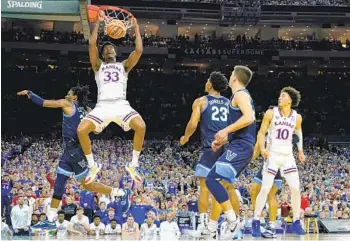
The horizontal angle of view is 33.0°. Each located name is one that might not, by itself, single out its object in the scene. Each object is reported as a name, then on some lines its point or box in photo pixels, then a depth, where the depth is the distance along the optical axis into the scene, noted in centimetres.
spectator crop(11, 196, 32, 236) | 1136
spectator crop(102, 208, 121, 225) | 1216
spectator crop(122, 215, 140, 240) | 1105
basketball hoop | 932
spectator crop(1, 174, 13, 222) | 1298
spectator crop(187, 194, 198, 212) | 1419
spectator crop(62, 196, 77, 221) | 1292
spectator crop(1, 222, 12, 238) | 985
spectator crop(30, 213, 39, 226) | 1180
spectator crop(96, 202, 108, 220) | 1249
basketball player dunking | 855
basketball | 924
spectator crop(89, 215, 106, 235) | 1113
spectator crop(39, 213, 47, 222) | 1136
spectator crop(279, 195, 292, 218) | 1427
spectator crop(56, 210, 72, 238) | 1050
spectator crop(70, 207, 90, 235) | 1087
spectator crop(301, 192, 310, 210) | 1605
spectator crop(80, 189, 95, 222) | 1431
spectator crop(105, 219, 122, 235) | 1138
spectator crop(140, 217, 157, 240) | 1073
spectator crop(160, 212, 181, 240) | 1009
